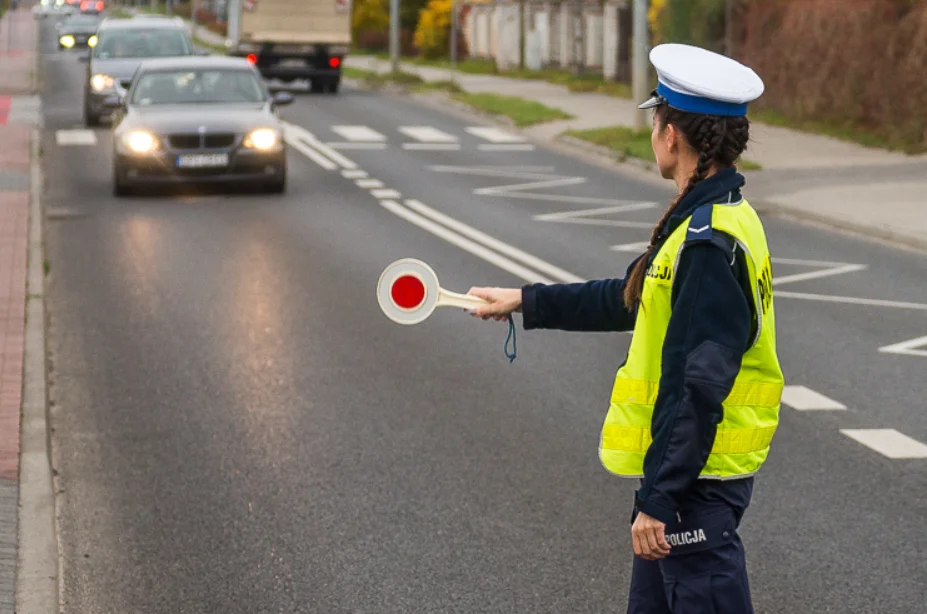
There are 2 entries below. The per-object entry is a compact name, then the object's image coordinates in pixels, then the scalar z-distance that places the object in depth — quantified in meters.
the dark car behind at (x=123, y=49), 29.44
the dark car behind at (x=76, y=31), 67.31
